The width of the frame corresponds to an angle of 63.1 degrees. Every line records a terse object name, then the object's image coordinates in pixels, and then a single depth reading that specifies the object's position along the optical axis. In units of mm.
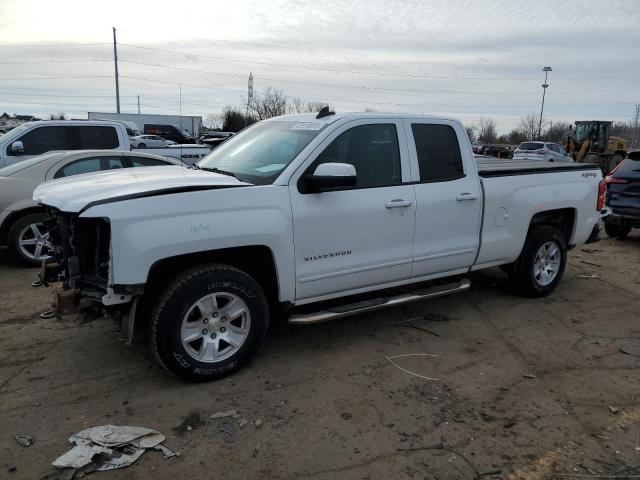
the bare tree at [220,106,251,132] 62253
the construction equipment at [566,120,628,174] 26531
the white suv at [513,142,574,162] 27719
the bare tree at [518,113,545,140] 94525
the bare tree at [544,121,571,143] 81875
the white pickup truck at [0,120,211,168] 9133
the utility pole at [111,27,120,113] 51688
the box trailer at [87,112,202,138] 51438
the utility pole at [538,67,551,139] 68750
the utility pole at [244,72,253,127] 58581
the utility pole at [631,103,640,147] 85838
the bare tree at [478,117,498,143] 103562
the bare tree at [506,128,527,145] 97938
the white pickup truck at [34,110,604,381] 3609
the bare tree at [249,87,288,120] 55194
